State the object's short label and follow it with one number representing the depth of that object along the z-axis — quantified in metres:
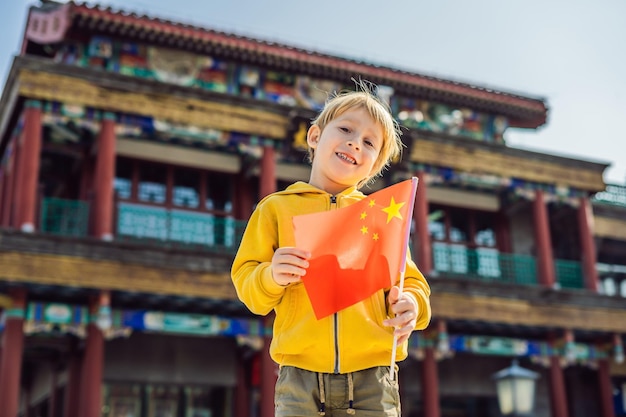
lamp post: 11.20
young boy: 2.84
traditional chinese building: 13.18
